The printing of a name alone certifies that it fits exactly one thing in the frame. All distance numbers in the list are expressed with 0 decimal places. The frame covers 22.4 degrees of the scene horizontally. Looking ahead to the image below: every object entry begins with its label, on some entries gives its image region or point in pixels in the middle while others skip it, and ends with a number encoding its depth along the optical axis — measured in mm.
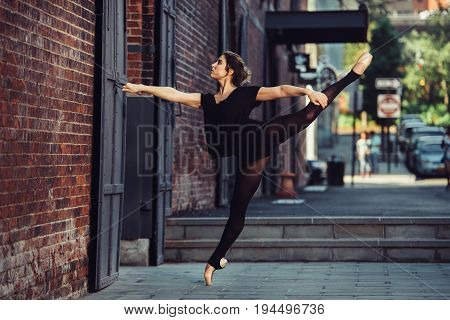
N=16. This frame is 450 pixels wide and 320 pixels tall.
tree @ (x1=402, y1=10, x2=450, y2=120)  70562
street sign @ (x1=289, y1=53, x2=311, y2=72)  27547
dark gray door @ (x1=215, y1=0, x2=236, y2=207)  17172
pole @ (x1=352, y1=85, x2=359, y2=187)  33109
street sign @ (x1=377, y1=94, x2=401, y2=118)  32375
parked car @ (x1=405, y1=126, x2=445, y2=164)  49562
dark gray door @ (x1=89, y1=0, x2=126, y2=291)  9781
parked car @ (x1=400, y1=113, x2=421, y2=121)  79419
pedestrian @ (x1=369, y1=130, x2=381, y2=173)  45956
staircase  12578
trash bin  32844
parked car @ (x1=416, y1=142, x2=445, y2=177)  39562
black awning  22391
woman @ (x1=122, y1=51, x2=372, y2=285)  8922
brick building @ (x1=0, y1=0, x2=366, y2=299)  7601
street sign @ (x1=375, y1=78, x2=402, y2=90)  32475
